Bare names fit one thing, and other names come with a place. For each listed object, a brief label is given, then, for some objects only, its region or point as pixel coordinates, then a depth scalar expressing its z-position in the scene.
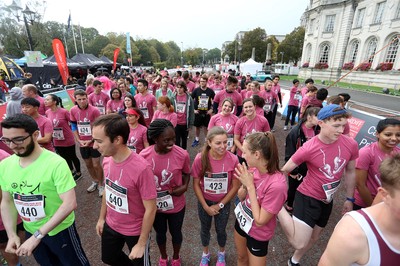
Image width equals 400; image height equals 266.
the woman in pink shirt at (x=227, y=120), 4.09
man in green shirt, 1.80
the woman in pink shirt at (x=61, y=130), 4.26
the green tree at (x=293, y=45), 57.25
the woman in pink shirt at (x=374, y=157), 2.27
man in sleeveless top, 1.10
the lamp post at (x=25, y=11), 11.44
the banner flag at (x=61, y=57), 9.44
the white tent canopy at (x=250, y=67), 31.64
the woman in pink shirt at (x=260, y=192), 1.80
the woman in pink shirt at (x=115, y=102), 5.28
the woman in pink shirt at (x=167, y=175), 2.21
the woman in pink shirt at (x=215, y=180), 2.44
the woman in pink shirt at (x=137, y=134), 3.47
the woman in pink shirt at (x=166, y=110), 4.31
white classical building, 25.72
